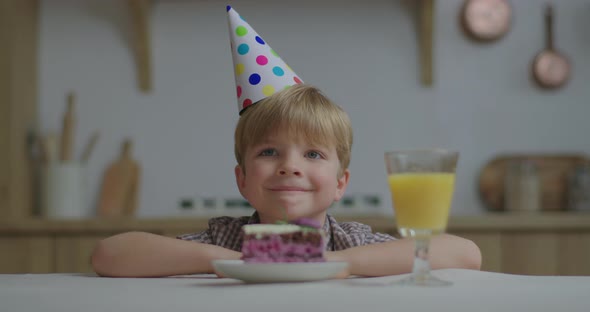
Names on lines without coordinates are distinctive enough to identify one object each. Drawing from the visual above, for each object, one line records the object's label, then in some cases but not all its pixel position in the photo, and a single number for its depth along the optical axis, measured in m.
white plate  0.77
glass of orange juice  0.81
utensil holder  2.88
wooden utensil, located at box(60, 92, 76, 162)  2.93
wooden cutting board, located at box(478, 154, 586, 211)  2.90
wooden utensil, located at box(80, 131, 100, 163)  2.96
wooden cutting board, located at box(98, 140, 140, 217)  2.93
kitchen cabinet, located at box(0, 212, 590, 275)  2.50
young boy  1.07
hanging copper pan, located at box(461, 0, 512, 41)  2.94
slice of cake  0.84
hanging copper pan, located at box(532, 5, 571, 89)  2.91
